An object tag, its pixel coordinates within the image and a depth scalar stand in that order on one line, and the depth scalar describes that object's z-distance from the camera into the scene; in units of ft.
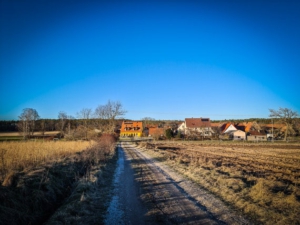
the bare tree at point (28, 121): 197.73
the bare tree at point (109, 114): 195.87
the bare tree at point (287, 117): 213.05
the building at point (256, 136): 240.47
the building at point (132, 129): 302.04
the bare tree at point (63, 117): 250.55
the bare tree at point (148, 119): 488.52
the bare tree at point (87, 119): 188.22
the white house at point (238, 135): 242.78
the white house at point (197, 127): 254.47
